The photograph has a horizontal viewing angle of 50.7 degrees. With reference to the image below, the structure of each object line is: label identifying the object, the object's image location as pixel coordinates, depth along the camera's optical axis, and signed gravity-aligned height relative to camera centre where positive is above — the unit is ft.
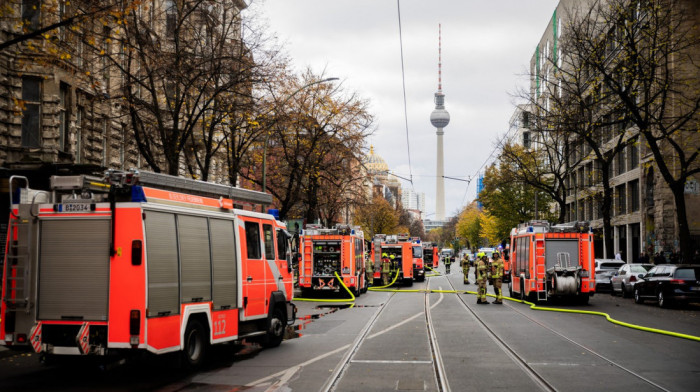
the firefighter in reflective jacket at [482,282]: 86.28 -3.87
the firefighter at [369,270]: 125.29 -3.56
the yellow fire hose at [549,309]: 50.94 -6.19
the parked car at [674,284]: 79.25 -3.96
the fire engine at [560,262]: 82.94 -1.55
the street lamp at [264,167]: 92.92 +10.50
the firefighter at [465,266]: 136.05 -3.20
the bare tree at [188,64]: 67.46 +17.59
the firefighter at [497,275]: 86.41 -3.08
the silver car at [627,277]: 101.04 -4.07
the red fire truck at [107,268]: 30.89 -0.75
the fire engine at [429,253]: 228.84 -1.18
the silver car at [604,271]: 118.62 -3.69
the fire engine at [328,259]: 98.84 -1.25
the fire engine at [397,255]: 135.74 -1.01
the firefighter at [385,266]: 132.48 -3.01
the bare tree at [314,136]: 116.67 +18.67
